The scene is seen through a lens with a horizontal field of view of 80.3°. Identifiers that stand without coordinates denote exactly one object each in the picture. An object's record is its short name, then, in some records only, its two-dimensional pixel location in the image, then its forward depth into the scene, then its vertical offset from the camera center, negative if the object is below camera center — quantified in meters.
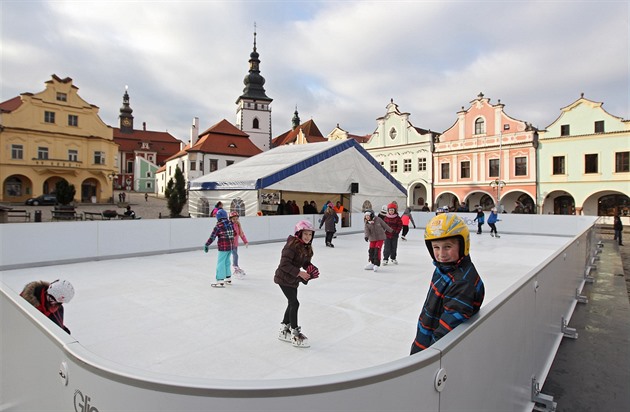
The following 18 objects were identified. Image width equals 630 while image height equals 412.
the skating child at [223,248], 6.62 -0.72
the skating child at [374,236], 8.27 -0.65
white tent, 16.64 +1.34
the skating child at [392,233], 8.89 -0.62
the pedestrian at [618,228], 15.71 -0.93
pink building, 30.64 +4.02
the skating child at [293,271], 4.04 -0.70
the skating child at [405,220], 15.29 -0.56
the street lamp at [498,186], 29.99 +1.73
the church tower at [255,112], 63.12 +16.26
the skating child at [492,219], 16.02 -0.54
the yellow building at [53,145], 34.31 +6.13
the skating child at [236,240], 7.59 -0.67
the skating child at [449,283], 1.94 -0.42
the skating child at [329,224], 12.87 -0.58
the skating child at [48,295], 2.80 -0.65
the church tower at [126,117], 84.00 +21.45
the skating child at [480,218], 17.28 -0.54
